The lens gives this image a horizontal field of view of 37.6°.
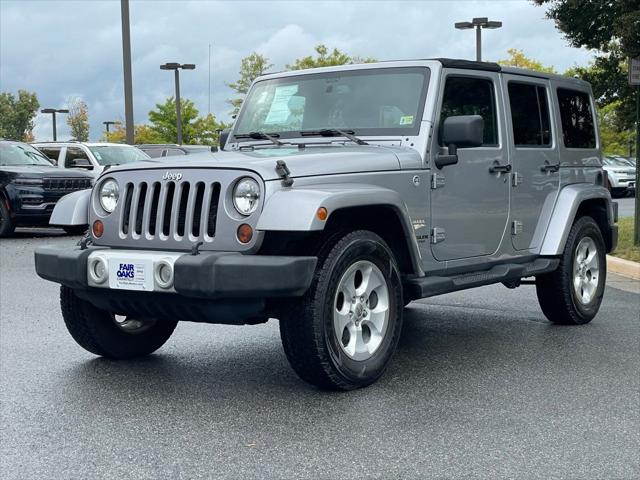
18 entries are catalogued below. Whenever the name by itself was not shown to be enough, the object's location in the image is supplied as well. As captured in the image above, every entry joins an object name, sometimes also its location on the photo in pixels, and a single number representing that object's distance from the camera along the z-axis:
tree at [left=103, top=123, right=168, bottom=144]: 57.88
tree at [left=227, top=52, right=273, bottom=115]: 55.41
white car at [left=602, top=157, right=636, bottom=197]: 30.56
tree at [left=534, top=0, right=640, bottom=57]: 13.09
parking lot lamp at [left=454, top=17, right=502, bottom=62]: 36.06
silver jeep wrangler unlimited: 4.97
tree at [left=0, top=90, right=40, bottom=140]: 66.06
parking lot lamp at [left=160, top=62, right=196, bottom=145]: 44.16
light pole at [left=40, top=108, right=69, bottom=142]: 64.81
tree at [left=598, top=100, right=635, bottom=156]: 43.58
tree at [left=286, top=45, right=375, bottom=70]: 54.66
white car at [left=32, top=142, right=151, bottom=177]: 19.89
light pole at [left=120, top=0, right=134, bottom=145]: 22.95
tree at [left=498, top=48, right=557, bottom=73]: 52.12
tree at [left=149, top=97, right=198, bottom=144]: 55.78
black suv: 16.36
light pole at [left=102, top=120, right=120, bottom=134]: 78.56
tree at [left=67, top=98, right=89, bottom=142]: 76.62
